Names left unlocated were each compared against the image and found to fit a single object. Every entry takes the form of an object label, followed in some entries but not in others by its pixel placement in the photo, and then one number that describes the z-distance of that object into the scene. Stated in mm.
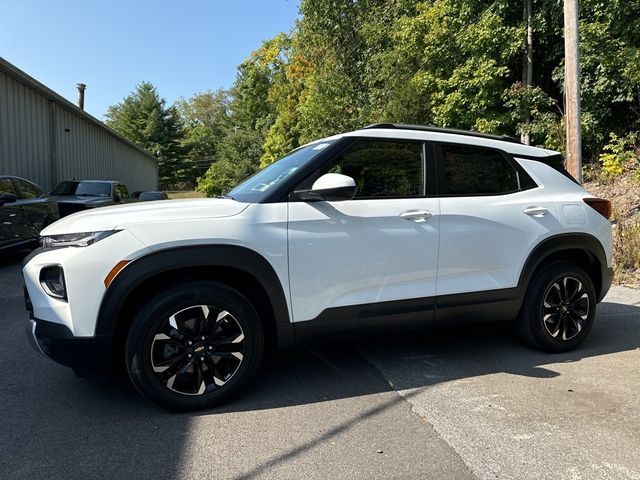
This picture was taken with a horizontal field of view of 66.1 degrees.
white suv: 3008
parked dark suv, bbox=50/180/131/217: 11055
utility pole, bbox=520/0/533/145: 14953
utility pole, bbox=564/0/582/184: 8383
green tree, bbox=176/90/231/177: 69312
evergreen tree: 56688
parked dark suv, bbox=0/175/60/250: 8477
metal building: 13250
